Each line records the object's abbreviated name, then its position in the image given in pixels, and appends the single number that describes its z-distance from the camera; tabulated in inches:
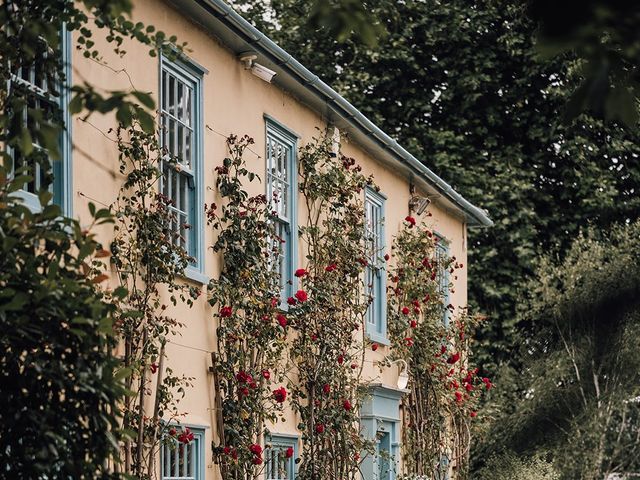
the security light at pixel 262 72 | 526.3
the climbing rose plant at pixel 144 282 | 395.9
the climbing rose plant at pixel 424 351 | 720.3
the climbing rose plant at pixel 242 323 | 472.7
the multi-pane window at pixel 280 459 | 504.1
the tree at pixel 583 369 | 916.0
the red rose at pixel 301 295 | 534.0
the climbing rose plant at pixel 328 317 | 560.7
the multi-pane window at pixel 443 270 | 781.9
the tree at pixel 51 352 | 240.8
